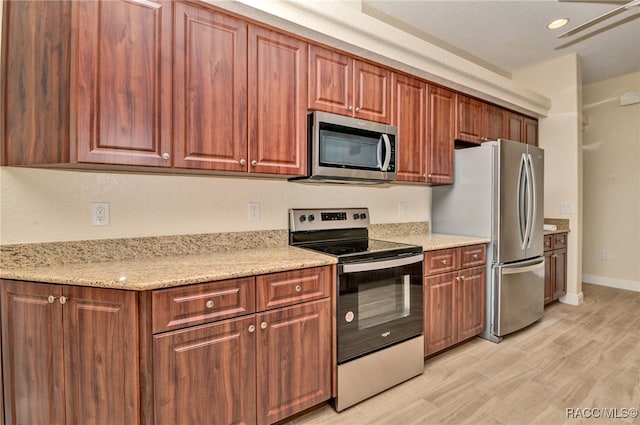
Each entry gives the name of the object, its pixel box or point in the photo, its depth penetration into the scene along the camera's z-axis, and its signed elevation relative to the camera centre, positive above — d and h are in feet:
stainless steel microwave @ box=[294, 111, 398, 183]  6.97 +1.38
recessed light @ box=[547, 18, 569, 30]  9.86 +5.69
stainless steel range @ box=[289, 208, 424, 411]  6.30 -2.06
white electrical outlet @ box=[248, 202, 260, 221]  7.42 -0.02
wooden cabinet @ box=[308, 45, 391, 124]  7.05 +2.85
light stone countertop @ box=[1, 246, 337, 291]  4.47 -0.92
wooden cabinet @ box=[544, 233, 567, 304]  11.65 -2.07
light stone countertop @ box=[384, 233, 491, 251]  8.15 -0.82
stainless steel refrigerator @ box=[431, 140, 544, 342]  9.20 -0.24
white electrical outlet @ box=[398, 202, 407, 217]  10.13 +0.03
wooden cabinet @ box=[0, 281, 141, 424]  4.42 -2.02
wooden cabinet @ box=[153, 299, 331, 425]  4.63 -2.48
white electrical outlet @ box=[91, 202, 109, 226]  5.81 -0.05
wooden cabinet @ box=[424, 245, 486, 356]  8.04 -2.22
